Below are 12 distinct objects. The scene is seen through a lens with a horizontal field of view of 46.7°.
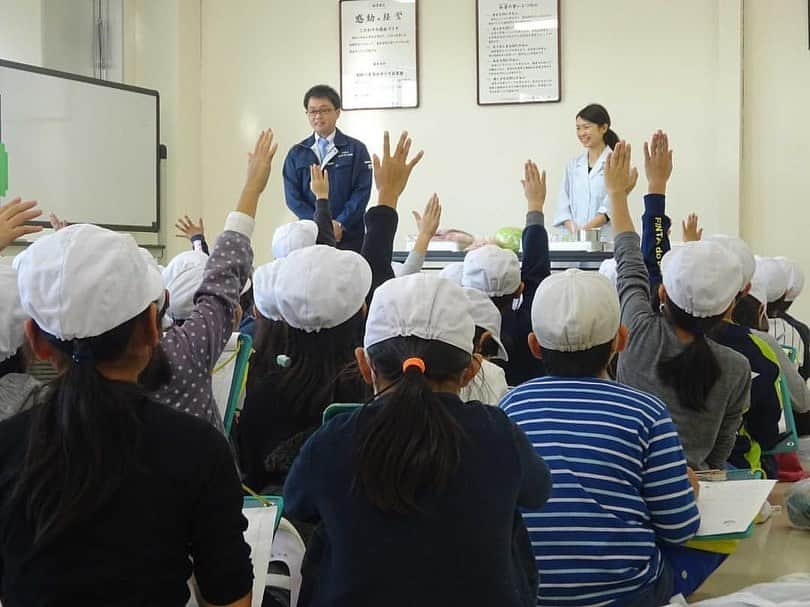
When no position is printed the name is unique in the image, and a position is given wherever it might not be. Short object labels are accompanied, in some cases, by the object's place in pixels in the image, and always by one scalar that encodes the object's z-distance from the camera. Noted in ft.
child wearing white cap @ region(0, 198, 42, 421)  5.14
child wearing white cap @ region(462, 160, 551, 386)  9.37
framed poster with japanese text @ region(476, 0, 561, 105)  20.11
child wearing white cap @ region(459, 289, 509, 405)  7.16
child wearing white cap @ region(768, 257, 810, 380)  13.16
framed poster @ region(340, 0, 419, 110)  20.88
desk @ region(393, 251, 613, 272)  14.88
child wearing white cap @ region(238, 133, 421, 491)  6.08
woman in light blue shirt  18.06
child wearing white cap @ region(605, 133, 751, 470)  6.84
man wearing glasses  16.52
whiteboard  17.69
